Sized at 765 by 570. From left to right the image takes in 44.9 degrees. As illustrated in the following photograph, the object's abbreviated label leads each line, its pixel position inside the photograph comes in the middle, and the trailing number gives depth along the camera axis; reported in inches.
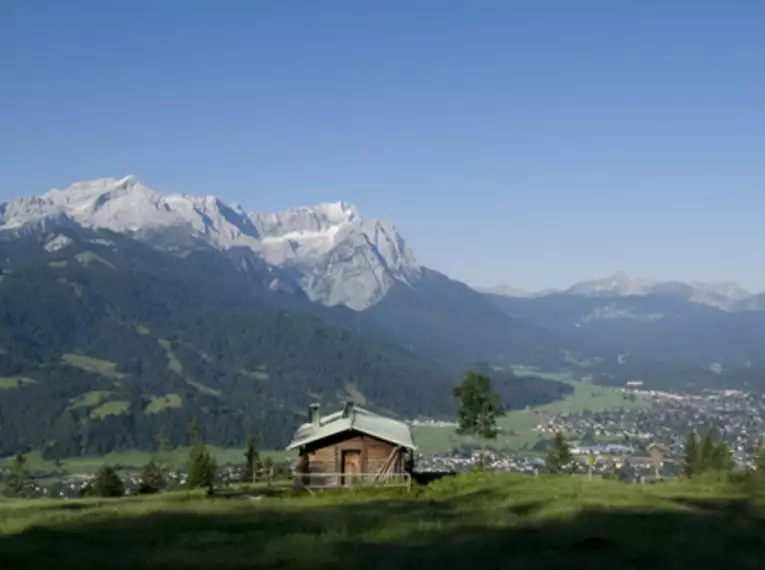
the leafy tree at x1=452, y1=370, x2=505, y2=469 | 3472.0
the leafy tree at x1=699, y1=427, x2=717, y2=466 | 4410.9
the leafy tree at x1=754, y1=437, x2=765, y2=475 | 4082.2
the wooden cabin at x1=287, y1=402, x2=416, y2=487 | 2502.5
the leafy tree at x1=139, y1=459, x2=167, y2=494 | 4249.5
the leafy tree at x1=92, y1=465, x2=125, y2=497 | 3703.2
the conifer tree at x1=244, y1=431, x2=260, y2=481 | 4355.8
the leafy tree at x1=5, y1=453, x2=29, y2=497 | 4527.6
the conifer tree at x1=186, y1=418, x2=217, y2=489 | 3929.6
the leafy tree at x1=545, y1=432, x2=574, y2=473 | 4746.6
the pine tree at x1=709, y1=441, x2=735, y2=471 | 4397.1
